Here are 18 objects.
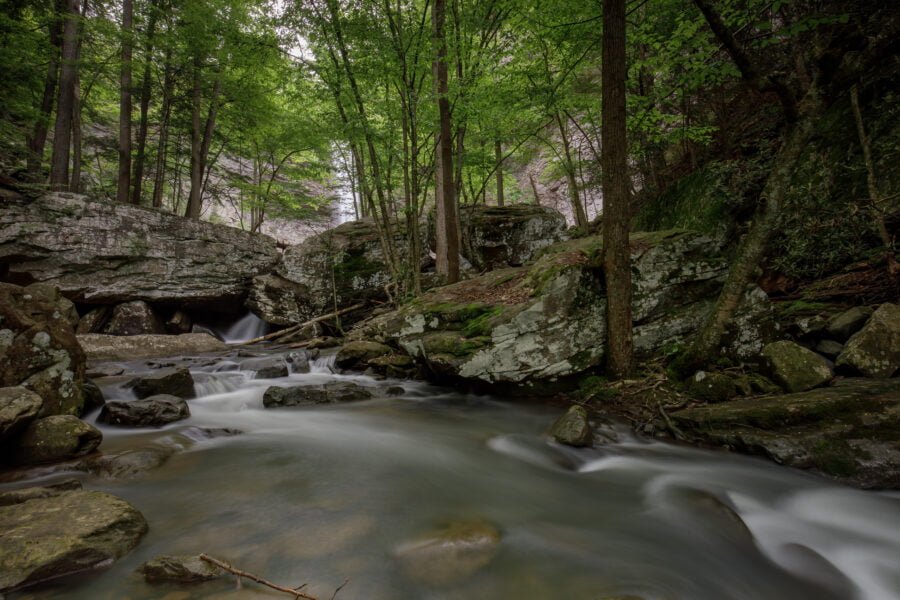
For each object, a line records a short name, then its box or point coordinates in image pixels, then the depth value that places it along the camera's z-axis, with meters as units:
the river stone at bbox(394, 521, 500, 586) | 2.32
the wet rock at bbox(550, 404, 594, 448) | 4.48
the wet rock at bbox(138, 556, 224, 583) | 2.12
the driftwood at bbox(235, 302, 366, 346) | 12.61
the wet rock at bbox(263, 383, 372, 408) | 6.63
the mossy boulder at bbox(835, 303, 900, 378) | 4.14
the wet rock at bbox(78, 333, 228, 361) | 9.82
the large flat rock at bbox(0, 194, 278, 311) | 10.37
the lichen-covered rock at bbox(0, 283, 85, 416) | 4.11
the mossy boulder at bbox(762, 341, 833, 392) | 4.23
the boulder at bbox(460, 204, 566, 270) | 14.88
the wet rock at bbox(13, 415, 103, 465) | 3.61
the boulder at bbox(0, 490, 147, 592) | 2.04
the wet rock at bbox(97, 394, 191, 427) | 4.97
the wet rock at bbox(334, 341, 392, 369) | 8.75
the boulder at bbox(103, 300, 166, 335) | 11.43
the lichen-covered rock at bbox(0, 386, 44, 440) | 3.38
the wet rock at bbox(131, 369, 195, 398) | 6.41
